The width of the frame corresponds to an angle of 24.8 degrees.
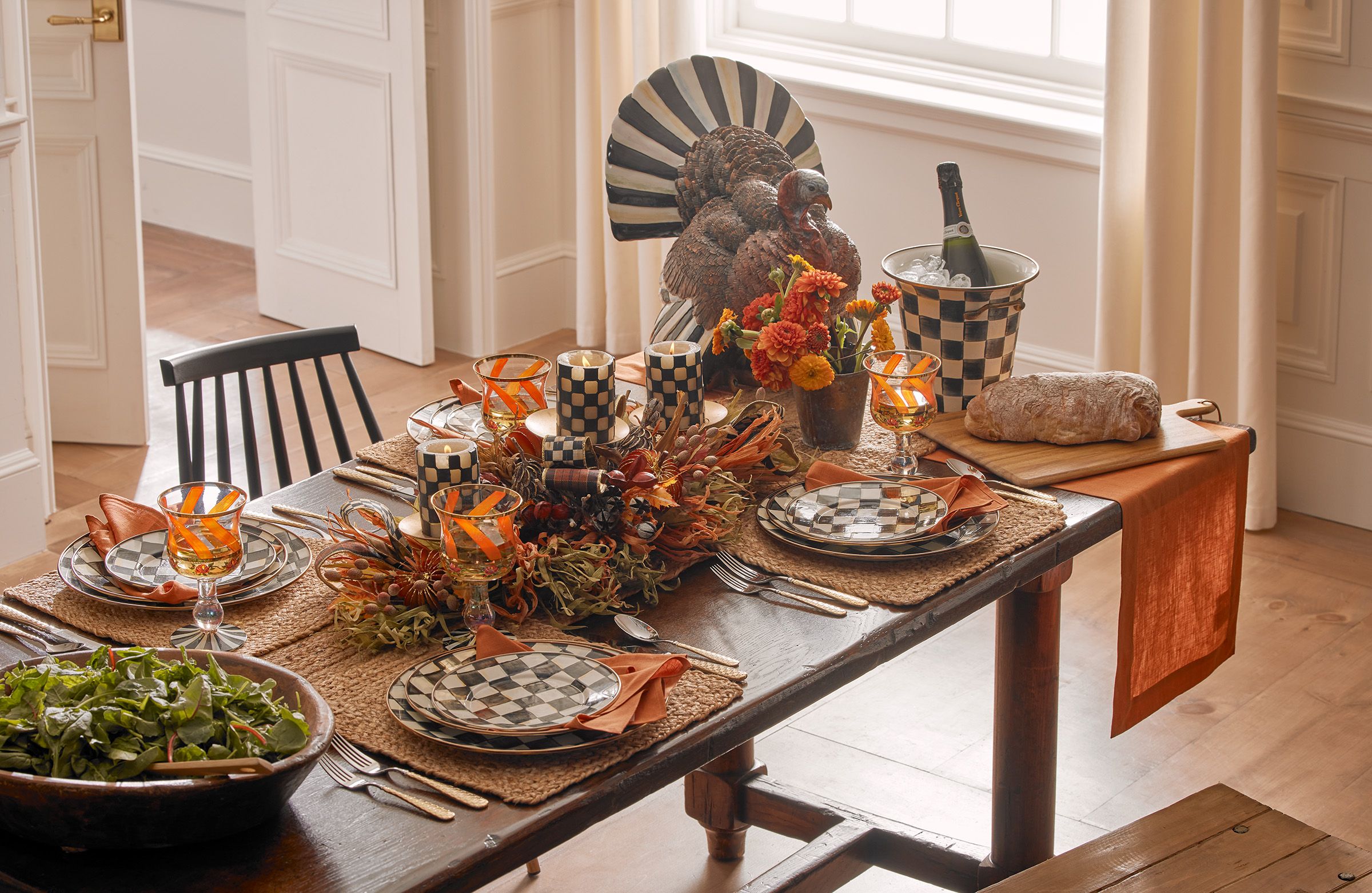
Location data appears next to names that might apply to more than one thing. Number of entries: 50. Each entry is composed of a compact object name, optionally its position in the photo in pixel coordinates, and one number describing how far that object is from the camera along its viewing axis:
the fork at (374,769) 3.42
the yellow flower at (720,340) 4.30
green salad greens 3.34
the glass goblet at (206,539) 3.62
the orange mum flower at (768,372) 4.16
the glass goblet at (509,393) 4.14
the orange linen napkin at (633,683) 3.50
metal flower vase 4.24
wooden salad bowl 3.28
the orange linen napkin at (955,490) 3.97
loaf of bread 4.21
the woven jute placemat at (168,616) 3.73
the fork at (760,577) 3.82
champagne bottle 4.38
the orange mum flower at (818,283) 4.13
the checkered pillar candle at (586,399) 3.99
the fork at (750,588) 3.80
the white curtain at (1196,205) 5.64
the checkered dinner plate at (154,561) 3.82
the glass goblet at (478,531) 3.64
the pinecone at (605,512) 3.84
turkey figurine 4.35
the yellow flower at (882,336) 4.23
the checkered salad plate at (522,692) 3.53
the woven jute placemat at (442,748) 3.46
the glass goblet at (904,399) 4.06
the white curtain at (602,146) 7.25
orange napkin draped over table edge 4.14
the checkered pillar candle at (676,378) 4.15
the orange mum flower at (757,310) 4.26
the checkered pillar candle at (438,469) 3.81
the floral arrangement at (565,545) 3.76
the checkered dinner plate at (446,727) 3.49
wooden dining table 3.33
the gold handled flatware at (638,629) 3.72
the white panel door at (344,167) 7.38
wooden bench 3.80
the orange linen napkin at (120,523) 3.88
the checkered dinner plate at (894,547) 3.91
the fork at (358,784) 3.41
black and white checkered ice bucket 4.29
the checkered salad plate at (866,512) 3.96
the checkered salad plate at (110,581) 3.78
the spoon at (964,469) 4.13
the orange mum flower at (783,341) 4.12
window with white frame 6.41
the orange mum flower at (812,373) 4.14
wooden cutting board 4.15
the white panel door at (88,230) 6.47
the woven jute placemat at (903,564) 3.85
